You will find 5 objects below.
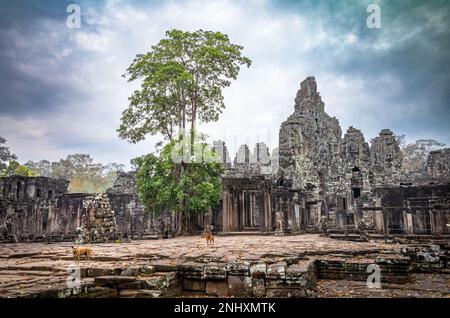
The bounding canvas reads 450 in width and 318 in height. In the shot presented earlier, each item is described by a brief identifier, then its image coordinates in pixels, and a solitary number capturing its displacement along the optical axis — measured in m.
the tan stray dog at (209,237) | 11.08
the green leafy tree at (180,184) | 19.70
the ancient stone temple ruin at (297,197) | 20.44
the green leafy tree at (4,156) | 39.38
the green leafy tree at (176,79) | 21.28
